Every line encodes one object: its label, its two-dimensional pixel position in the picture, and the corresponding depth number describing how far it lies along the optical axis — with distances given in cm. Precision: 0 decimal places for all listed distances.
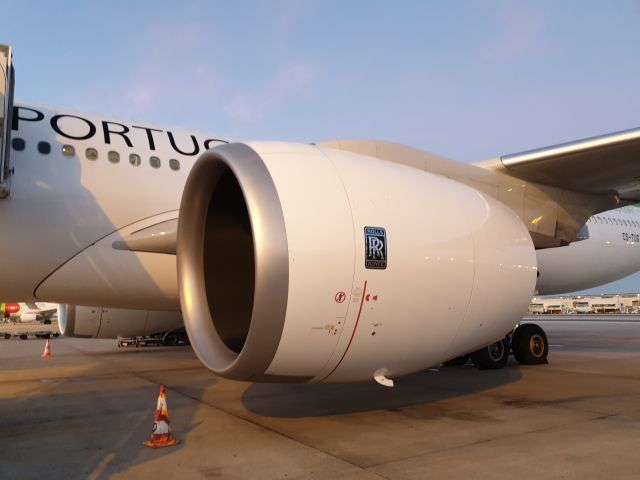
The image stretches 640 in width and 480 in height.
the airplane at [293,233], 369
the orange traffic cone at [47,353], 1298
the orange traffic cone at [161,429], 397
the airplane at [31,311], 4117
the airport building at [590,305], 5975
